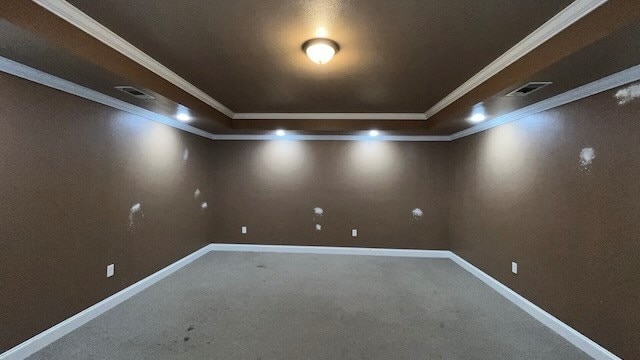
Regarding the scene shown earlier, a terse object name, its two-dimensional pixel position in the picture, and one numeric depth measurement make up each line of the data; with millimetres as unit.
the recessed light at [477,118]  3588
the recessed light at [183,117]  3799
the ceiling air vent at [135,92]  2670
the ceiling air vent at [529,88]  2356
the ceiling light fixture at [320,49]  2213
